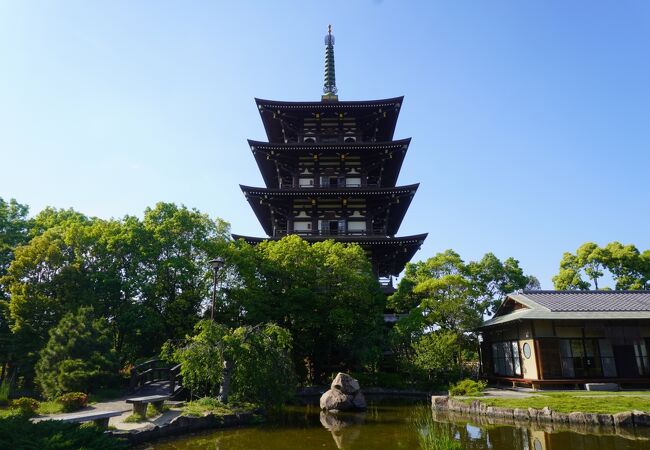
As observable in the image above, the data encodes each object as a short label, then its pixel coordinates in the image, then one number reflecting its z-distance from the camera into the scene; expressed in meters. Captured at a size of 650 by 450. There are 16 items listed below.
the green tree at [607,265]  34.34
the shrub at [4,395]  14.93
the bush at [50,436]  7.34
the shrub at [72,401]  13.45
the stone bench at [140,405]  12.26
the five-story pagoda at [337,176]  27.41
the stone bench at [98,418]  9.91
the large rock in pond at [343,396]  16.17
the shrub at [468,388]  17.64
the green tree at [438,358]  20.33
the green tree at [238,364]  13.94
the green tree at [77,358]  15.80
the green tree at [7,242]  20.66
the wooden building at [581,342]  18.72
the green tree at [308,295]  21.00
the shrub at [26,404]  12.33
